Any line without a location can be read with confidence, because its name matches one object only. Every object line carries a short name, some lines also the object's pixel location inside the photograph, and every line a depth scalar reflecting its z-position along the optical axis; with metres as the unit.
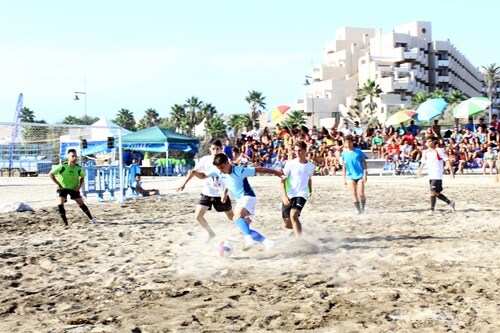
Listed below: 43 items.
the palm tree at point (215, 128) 83.12
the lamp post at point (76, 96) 53.11
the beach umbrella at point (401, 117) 29.47
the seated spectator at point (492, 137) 24.45
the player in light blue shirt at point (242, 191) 7.55
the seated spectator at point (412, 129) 28.92
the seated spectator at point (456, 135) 27.47
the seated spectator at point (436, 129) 26.35
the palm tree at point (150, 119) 104.81
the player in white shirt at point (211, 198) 8.98
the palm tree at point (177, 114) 96.25
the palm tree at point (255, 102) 97.38
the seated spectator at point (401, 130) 28.97
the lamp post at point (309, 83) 46.58
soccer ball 7.42
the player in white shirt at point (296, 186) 8.26
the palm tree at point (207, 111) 97.38
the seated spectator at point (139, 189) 17.73
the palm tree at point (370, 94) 85.25
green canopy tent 34.47
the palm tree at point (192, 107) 97.00
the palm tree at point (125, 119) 102.75
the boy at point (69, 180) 11.07
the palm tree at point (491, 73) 103.56
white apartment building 91.50
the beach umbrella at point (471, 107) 26.91
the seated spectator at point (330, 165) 26.66
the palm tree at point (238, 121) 91.88
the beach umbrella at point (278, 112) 32.66
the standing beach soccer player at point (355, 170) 12.02
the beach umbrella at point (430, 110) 28.86
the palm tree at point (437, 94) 84.63
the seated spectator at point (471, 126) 28.45
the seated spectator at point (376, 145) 28.73
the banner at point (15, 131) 32.28
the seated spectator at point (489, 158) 23.88
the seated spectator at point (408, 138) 26.21
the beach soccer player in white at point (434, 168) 12.01
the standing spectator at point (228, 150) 16.92
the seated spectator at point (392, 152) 26.38
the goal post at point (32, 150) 33.44
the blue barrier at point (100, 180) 16.47
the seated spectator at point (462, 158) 24.80
